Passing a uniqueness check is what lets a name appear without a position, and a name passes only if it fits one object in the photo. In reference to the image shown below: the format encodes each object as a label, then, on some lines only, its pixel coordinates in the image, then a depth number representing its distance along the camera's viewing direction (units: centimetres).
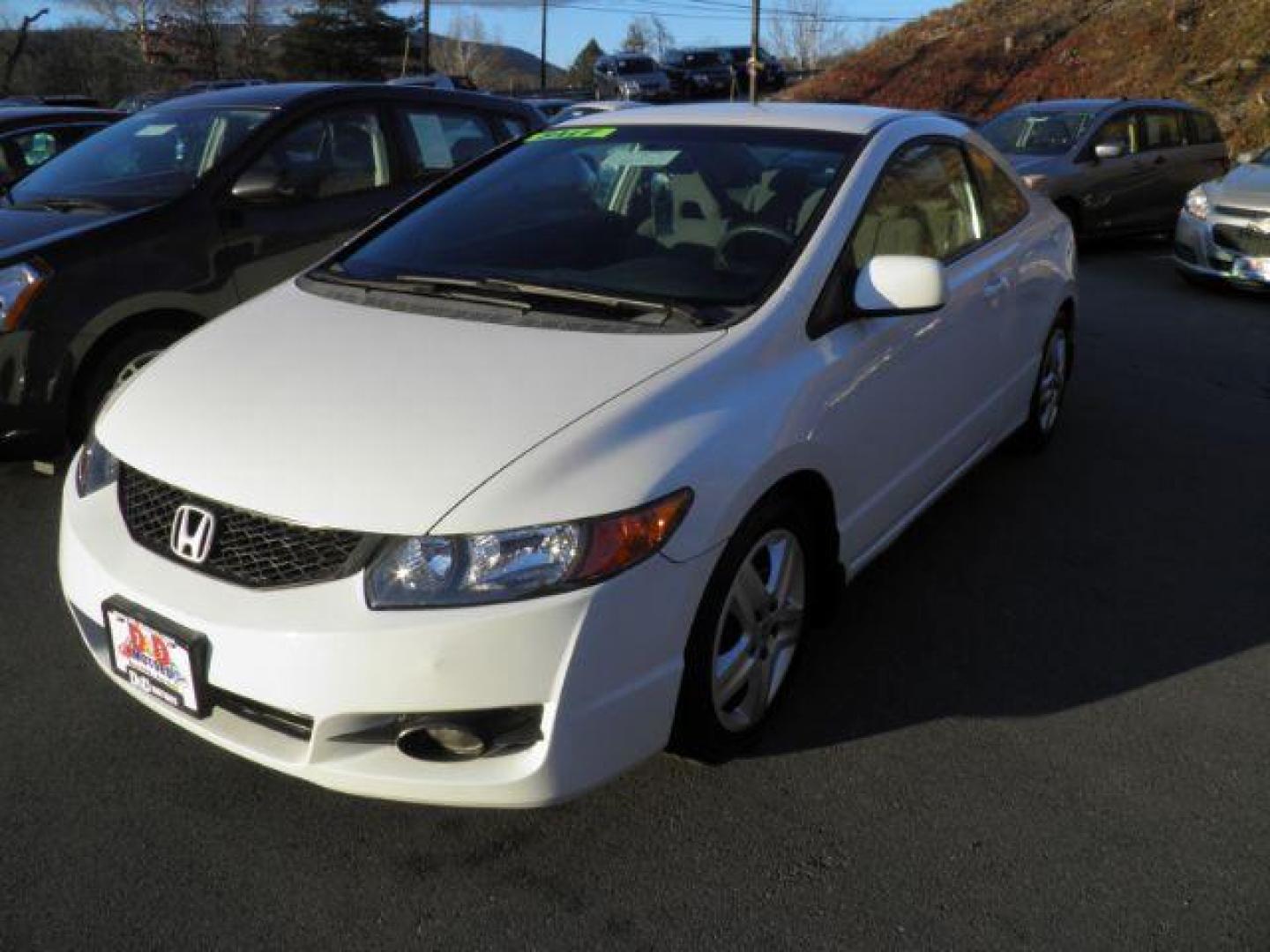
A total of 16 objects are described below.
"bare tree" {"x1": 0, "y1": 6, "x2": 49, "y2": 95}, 3288
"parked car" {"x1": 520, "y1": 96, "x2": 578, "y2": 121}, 1864
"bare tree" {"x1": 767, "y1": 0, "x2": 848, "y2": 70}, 5706
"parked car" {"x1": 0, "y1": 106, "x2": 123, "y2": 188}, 781
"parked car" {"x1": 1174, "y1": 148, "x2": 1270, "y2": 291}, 859
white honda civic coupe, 213
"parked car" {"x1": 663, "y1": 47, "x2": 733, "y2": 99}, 3741
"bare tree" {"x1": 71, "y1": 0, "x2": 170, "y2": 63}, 5303
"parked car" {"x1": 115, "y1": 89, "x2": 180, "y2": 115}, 2359
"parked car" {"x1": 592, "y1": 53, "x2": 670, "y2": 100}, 3450
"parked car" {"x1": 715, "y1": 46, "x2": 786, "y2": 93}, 3744
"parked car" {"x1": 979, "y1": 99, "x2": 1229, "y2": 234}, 1071
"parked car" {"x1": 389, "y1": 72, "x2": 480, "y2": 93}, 1805
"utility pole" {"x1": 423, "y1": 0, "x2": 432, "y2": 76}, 4077
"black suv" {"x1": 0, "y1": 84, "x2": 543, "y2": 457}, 420
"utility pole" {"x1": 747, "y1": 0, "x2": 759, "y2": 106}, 2751
